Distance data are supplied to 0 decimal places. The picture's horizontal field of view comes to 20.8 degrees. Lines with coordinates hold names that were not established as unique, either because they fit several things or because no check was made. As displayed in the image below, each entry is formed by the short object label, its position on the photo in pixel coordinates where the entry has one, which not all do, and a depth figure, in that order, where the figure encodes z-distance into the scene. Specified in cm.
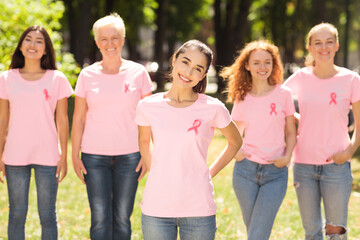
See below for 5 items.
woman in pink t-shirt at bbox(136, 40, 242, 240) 603
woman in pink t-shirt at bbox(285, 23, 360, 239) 814
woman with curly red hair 791
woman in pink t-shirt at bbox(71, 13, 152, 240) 822
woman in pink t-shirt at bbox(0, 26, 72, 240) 819
